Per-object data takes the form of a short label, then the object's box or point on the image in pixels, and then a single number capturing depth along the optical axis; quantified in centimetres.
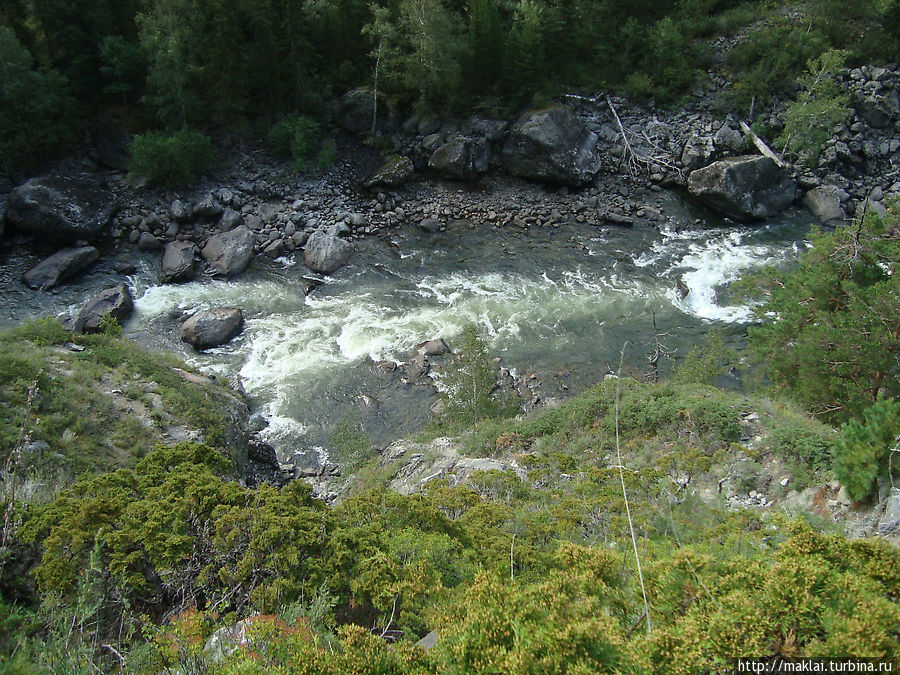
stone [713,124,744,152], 3172
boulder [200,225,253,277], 2666
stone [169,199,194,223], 2878
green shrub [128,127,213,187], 2902
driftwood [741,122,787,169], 3075
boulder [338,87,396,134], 3456
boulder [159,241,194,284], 2602
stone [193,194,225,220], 2905
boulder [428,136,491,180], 3216
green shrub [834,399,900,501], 913
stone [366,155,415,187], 3203
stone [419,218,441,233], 3019
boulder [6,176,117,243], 2622
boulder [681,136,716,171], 3169
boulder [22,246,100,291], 2478
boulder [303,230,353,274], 2712
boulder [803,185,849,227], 2928
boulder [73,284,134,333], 2250
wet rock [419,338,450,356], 2261
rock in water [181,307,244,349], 2278
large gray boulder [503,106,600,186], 3164
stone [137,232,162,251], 2755
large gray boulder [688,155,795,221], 2967
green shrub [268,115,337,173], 3253
